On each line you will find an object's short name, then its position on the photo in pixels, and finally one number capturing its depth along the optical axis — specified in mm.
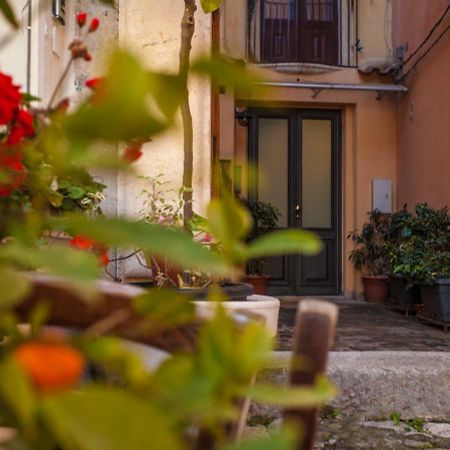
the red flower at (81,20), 668
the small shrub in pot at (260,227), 7500
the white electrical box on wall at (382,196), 7969
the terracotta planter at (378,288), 7664
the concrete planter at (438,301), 5430
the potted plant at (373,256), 7672
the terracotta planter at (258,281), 7556
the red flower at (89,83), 518
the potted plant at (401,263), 6254
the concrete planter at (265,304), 1995
